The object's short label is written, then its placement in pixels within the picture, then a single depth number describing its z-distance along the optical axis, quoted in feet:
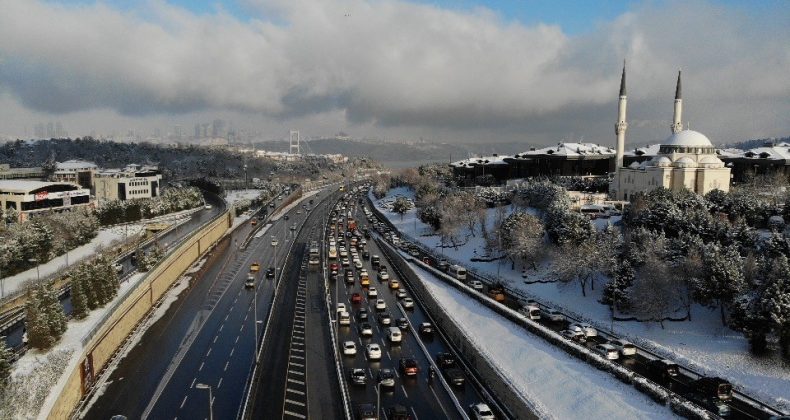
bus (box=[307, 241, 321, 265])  193.92
